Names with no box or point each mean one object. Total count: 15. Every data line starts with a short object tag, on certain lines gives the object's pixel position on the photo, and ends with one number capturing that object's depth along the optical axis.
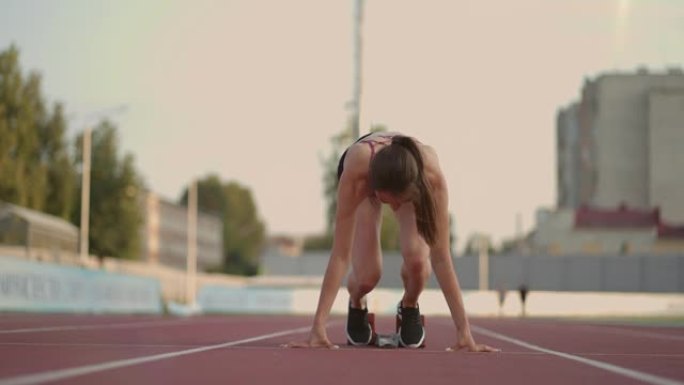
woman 8.41
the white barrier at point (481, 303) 52.12
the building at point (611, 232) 89.38
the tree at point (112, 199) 84.94
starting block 9.36
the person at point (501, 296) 56.25
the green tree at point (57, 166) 76.00
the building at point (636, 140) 87.06
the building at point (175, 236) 145.12
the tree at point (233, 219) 169.25
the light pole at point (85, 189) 51.56
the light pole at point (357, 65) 31.31
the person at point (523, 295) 54.97
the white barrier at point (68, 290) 27.75
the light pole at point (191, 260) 64.71
